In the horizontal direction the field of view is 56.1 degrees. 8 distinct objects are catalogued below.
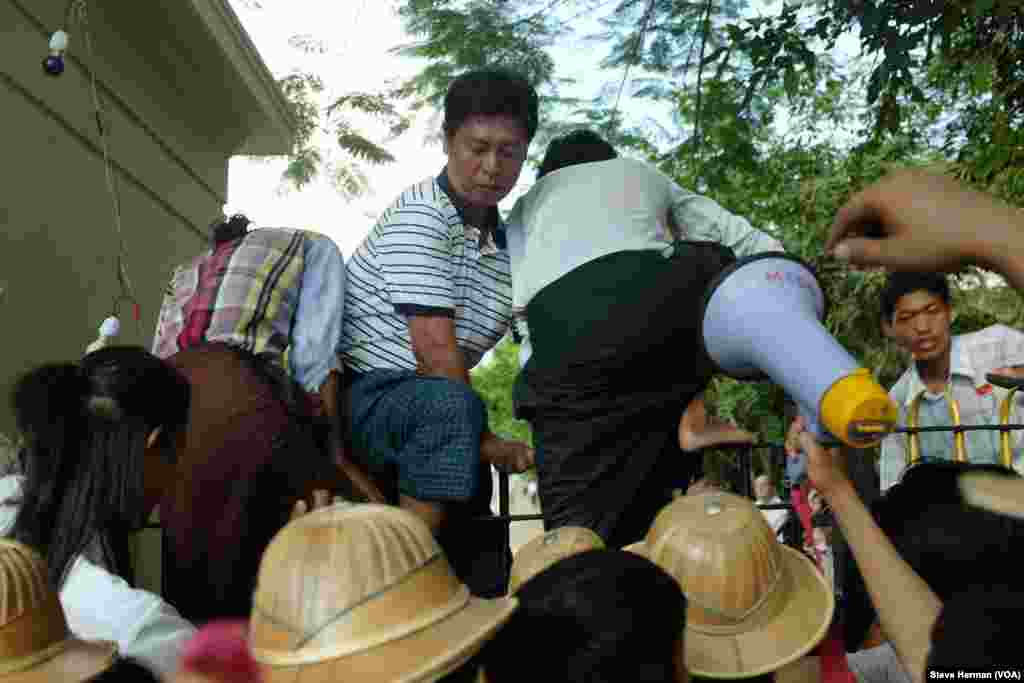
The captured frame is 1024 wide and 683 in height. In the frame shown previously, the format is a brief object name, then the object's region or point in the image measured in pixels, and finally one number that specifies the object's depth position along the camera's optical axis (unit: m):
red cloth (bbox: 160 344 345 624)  2.05
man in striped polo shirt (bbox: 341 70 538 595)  2.41
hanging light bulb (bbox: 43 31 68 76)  3.61
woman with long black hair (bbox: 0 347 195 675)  1.79
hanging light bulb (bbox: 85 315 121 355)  3.36
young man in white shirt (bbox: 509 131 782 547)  2.38
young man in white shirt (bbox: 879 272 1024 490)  3.63
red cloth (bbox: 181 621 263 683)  1.21
